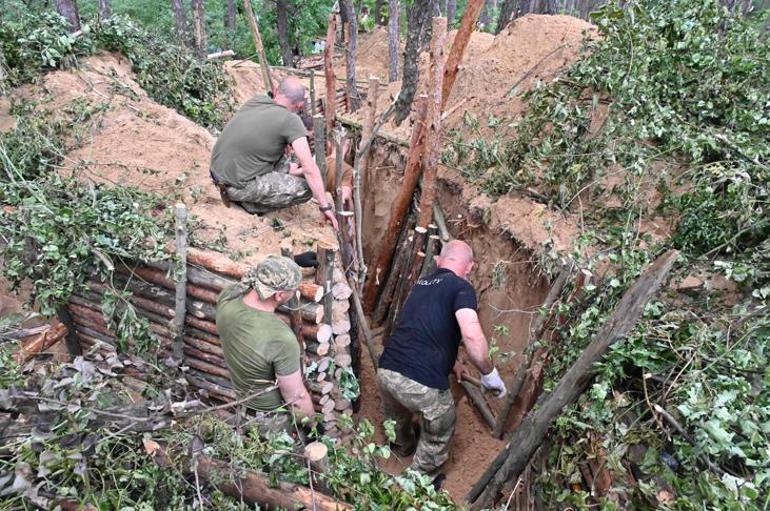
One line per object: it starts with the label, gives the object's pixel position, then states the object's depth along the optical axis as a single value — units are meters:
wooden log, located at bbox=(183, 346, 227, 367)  4.62
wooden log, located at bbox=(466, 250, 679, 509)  2.48
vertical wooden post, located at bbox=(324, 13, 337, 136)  7.15
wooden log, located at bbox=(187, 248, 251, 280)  4.21
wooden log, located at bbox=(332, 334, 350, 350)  4.53
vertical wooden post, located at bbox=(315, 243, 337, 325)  4.11
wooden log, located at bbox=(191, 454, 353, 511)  2.59
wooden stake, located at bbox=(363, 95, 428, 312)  5.50
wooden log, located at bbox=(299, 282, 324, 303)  4.04
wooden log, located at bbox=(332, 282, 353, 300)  4.30
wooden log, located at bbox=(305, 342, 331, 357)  4.21
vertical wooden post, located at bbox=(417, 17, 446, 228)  4.89
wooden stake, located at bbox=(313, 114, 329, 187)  5.28
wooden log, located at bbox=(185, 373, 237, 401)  4.64
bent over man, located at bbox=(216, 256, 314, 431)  3.49
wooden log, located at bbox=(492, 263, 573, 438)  3.86
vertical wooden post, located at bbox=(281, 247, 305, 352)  4.00
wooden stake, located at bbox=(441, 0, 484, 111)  4.95
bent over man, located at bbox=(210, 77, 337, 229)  5.10
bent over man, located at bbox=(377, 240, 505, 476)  4.21
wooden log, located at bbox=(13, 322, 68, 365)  3.65
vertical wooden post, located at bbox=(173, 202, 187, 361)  4.17
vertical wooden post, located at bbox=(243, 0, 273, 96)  8.09
